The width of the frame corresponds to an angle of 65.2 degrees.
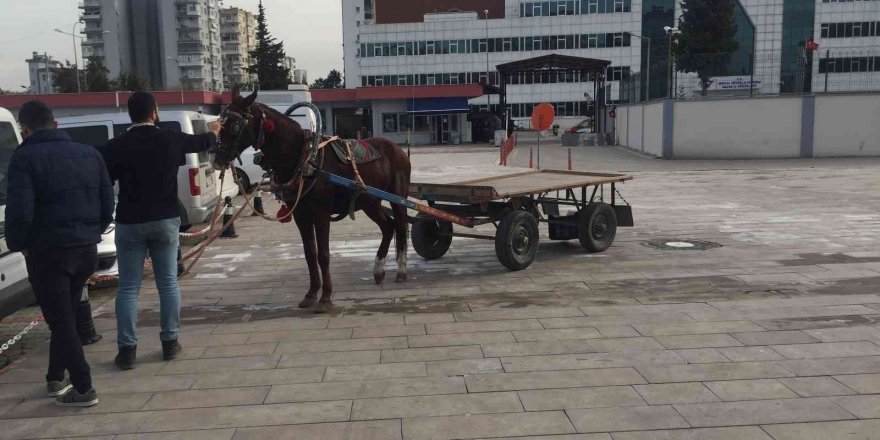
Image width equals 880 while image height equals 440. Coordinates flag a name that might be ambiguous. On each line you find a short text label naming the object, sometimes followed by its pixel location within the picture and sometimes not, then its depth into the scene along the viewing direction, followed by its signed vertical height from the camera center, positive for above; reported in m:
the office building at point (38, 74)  102.08 +9.60
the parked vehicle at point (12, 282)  5.20 -1.16
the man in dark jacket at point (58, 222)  4.27 -0.58
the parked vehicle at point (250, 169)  17.85 -1.12
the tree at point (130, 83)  69.31 +4.73
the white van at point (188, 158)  11.16 -0.48
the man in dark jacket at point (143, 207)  4.96 -0.57
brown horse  5.93 -0.41
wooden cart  8.17 -1.17
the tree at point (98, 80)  69.19 +5.01
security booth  42.47 +3.40
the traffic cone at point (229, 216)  11.63 -1.74
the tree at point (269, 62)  81.62 +7.68
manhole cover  9.74 -1.80
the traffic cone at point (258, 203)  13.24 -1.47
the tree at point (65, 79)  77.69 +5.92
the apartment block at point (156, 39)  113.56 +15.06
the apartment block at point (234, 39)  147.62 +19.19
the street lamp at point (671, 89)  29.55 +1.31
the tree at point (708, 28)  59.06 +7.81
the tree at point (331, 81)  119.47 +7.72
